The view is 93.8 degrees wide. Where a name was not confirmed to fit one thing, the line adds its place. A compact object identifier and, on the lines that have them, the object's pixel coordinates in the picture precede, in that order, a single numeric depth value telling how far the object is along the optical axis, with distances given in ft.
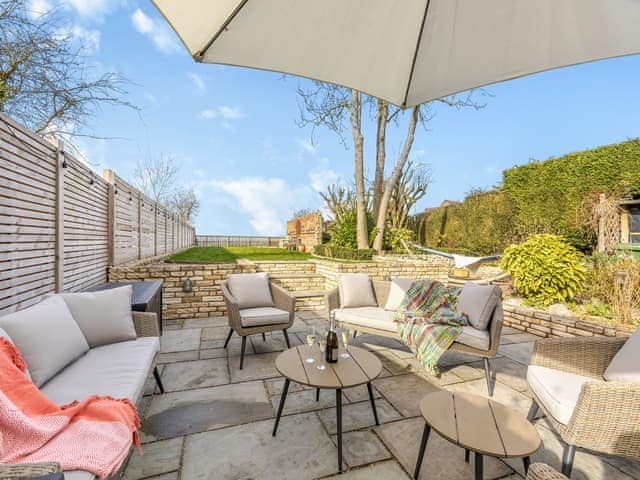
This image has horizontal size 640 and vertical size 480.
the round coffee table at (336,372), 6.15
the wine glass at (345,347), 7.17
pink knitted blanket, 3.86
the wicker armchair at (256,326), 10.50
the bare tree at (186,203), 71.67
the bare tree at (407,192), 38.42
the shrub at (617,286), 12.46
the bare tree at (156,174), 51.98
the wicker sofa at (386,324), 9.11
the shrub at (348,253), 25.99
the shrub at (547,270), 14.35
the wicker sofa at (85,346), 5.56
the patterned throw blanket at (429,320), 9.43
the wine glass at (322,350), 6.94
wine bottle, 7.25
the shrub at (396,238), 30.45
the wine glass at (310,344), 7.36
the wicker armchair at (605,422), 4.94
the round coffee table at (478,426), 4.45
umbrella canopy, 4.30
